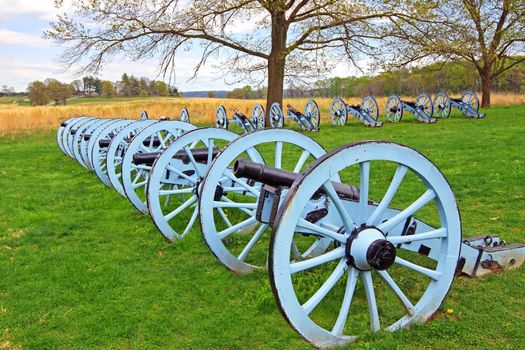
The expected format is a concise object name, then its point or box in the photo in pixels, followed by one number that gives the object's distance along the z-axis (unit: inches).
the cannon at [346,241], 103.3
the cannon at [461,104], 853.8
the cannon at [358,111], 778.9
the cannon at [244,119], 724.0
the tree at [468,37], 707.4
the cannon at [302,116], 716.4
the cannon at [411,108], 805.9
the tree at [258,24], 691.4
